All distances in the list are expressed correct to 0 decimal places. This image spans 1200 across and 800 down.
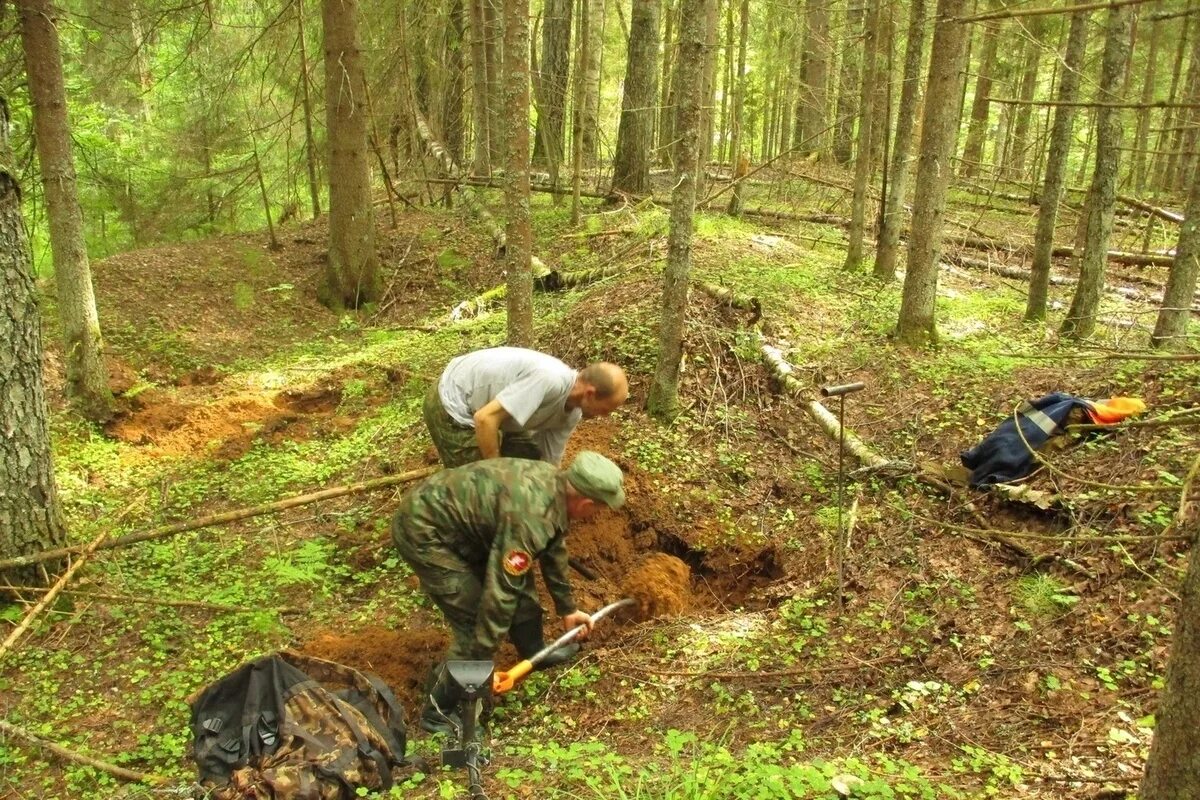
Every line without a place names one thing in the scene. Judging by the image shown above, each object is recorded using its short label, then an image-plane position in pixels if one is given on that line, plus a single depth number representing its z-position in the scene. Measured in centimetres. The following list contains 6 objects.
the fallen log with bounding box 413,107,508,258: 1362
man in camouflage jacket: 398
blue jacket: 566
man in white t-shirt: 455
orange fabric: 563
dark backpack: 348
